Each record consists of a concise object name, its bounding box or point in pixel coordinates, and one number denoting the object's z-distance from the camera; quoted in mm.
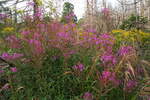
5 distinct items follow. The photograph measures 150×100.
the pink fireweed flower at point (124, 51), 2035
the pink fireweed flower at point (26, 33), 2311
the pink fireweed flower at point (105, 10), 2921
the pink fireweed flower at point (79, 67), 1981
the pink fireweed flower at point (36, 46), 1954
